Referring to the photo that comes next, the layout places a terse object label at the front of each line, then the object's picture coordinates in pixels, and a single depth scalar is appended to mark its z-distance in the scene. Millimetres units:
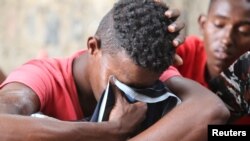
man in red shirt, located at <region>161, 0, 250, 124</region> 3490
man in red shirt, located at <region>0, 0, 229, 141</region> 2924
